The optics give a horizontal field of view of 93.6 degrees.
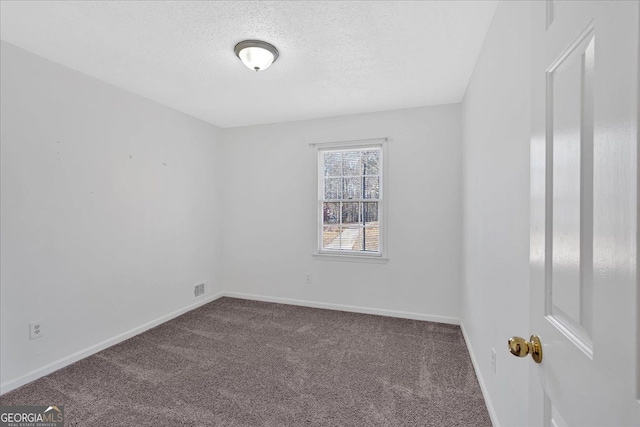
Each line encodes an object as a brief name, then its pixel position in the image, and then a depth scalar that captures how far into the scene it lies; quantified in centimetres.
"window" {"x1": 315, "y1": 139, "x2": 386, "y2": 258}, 388
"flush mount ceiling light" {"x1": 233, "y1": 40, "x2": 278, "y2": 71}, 217
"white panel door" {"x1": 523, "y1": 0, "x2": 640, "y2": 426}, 46
